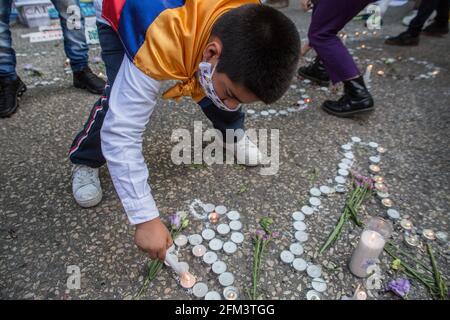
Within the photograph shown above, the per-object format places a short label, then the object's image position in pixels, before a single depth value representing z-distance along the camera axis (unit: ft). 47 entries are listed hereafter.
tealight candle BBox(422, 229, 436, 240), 4.39
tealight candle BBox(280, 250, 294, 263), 4.08
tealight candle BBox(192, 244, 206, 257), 4.16
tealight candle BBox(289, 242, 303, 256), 4.19
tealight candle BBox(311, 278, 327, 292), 3.78
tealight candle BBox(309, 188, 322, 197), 5.09
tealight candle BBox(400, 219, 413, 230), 4.53
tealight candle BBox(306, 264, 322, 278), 3.92
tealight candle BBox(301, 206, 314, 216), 4.77
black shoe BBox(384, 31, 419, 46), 10.60
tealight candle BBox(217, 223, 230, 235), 4.44
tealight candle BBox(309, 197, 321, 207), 4.91
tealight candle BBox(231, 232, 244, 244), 4.35
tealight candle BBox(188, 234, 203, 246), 4.31
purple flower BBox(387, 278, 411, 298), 3.68
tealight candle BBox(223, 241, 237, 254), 4.20
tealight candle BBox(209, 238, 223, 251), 4.24
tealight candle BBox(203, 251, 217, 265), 4.07
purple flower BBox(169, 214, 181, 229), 4.43
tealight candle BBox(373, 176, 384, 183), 5.31
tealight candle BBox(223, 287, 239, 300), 3.69
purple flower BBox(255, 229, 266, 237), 4.28
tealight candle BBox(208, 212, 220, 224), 4.64
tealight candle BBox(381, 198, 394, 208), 4.87
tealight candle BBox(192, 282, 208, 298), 3.72
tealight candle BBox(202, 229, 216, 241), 4.39
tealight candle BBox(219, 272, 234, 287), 3.82
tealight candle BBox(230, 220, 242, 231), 4.52
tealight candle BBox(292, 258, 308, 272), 3.99
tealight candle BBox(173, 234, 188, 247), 4.28
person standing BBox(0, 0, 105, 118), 6.59
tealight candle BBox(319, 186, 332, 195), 5.12
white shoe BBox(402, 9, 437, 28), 12.35
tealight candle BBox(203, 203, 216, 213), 4.83
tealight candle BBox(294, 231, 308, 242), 4.39
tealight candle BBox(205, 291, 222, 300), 3.70
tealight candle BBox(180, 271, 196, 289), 3.78
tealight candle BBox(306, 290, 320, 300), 3.69
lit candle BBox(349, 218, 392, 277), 3.66
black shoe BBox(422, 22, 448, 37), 11.51
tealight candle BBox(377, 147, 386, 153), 6.04
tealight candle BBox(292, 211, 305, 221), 4.69
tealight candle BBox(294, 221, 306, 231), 4.53
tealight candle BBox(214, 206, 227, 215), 4.78
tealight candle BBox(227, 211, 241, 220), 4.68
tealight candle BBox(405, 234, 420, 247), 4.30
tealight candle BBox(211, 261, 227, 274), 3.96
